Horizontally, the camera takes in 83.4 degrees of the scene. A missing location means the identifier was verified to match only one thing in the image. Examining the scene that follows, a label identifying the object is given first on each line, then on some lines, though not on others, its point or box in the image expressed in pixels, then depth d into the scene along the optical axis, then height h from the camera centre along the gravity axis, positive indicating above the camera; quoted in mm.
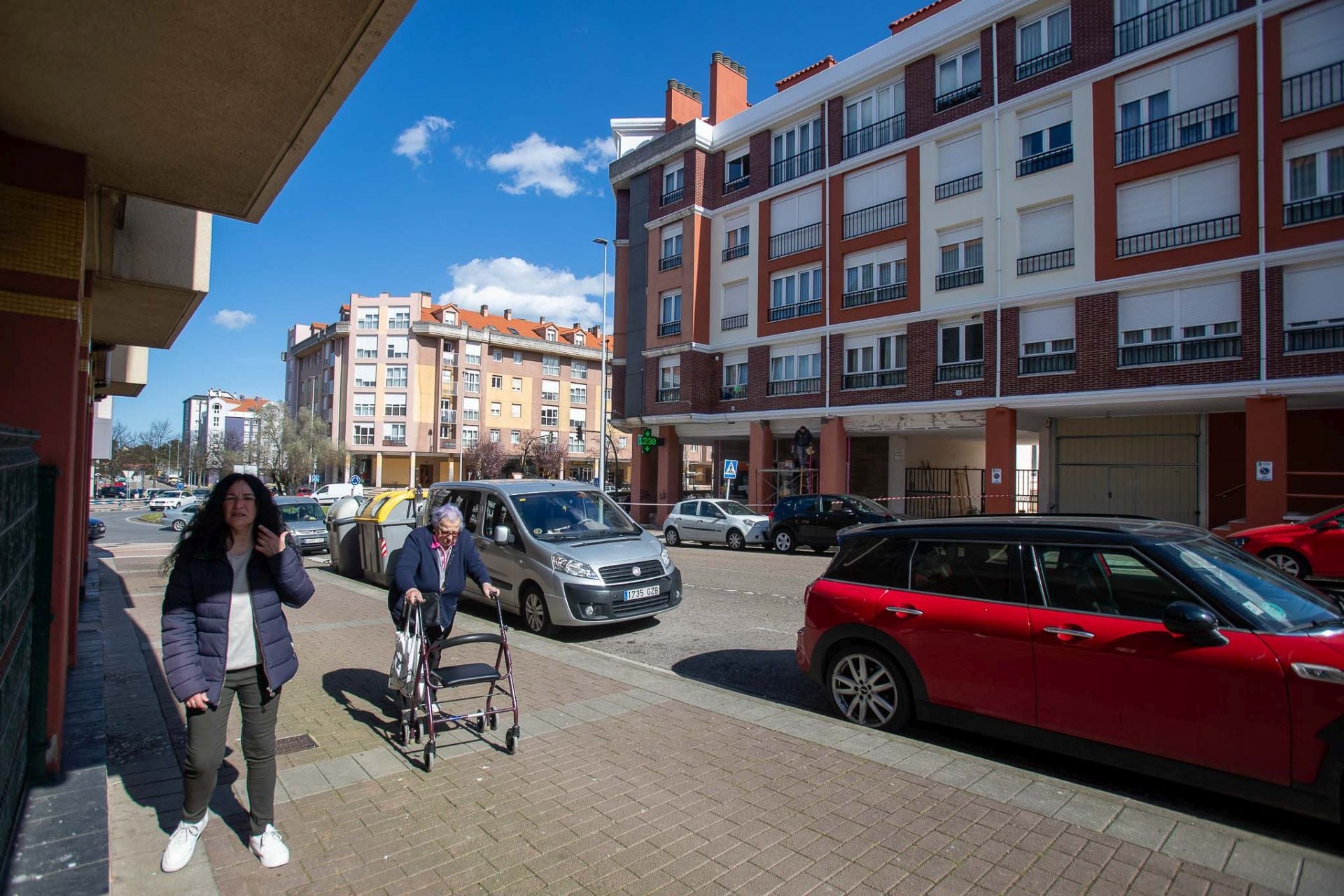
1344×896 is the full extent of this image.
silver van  8414 -1046
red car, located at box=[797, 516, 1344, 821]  3680 -989
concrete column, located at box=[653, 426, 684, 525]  32781 -51
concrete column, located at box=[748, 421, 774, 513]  29453 +291
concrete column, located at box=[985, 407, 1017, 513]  22312 +518
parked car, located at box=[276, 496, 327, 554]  19422 -1614
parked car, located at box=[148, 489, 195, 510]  49750 -2788
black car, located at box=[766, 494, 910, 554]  19781 -1253
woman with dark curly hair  3318 -795
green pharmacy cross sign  32531 +1149
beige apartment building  65375 +6478
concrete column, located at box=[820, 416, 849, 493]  26547 +465
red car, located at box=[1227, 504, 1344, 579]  12391 -1120
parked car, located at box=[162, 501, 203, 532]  33500 -2770
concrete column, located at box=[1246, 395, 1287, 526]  17500 +535
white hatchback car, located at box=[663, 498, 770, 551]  22156 -1696
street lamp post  36531 +853
